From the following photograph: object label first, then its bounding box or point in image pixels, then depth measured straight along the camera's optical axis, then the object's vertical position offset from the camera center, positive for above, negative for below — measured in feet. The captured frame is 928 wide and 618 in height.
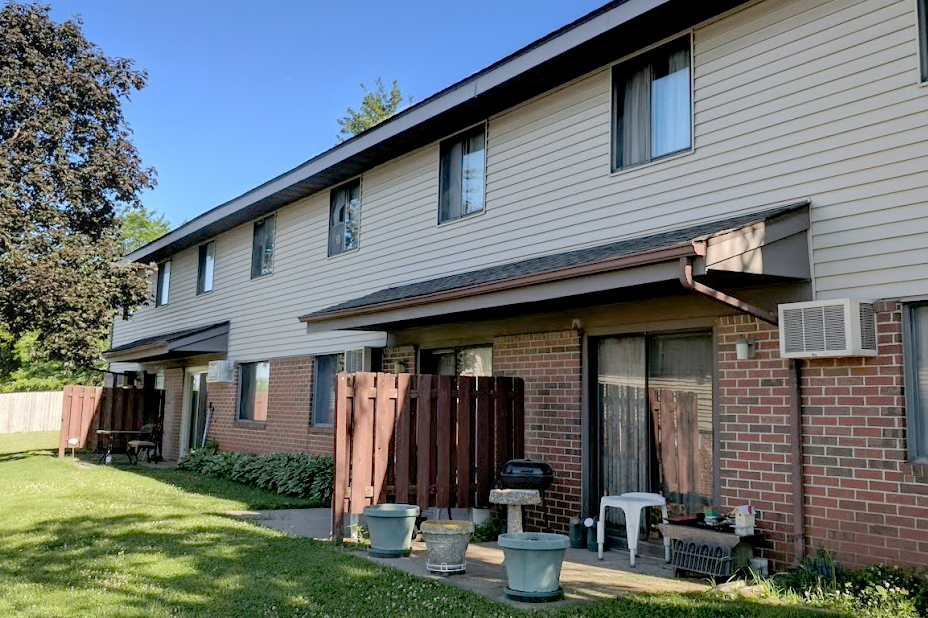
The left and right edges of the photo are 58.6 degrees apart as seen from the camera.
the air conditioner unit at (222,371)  56.29 +2.56
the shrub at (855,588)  18.63 -3.92
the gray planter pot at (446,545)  23.04 -3.63
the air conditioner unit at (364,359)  41.78 +2.69
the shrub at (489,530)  29.68 -4.13
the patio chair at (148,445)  60.59 -2.76
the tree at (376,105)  137.08 +50.83
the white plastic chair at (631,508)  24.88 -2.70
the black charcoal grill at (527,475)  27.40 -1.93
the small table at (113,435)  60.03 -2.39
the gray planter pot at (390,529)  25.58 -3.57
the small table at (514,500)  26.22 -2.64
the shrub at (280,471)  42.55 -3.44
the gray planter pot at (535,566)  20.03 -3.63
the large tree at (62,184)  55.67 +15.77
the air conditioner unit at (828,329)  20.79 +2.42
